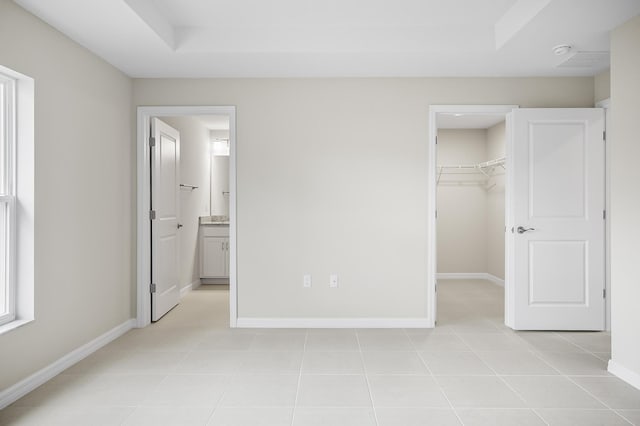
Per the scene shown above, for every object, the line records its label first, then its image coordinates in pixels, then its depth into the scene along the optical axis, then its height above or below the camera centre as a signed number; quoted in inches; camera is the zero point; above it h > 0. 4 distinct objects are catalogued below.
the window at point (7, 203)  99.7 +1.9
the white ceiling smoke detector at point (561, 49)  124.0 +49.3
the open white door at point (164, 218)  158.1 -2.4
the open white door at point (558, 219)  144.9 -2.2
